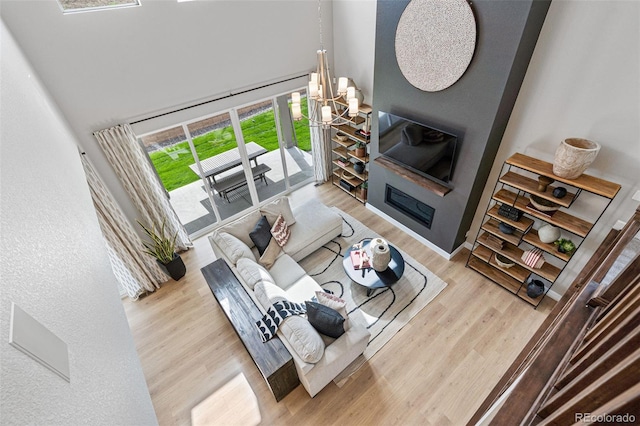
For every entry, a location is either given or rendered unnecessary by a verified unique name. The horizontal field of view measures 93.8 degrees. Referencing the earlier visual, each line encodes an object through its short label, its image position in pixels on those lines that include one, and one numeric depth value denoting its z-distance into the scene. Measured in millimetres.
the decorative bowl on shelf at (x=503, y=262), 4172
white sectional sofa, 3074
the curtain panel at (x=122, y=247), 3846
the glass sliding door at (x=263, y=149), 5391
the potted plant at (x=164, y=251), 4453
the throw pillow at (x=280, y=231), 4531
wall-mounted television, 3982
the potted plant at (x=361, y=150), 5560
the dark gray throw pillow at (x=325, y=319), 3133
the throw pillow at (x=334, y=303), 3342
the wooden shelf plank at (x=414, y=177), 4262
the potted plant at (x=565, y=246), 3438
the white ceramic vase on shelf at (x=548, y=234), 3535
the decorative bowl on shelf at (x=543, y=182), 3352
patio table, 5469
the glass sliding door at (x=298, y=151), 6629
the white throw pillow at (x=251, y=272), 3708
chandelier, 3137
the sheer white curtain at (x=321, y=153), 6039
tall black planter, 4656
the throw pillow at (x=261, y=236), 4449
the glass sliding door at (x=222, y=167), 5125
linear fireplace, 4863
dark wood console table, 3061
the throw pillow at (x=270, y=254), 4326
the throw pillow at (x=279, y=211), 4684
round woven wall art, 3215
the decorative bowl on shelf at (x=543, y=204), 3391
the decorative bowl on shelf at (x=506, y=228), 3905
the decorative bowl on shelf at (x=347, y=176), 6156
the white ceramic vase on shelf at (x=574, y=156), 2914
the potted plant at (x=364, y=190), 5846
